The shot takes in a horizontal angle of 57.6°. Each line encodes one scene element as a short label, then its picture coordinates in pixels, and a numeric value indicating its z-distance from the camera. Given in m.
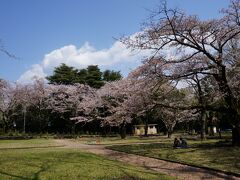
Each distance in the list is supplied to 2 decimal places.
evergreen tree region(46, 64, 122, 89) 36.27
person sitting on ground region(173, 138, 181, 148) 13.34
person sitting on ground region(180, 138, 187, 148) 13.38
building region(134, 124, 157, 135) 34.57
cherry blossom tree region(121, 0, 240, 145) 12.64
